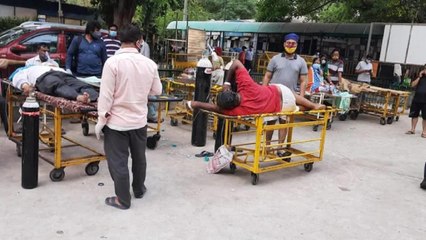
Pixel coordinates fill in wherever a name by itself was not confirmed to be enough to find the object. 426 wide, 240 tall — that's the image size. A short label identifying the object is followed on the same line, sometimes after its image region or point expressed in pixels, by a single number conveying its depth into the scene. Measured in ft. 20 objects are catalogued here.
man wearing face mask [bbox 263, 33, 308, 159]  19.70
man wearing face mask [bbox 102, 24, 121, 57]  23.38
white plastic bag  16.97
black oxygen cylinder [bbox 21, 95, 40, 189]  13.71
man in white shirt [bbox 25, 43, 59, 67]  19.44
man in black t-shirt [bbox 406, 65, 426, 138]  27.81
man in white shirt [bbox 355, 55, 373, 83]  37.01
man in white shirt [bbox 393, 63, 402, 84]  45.68
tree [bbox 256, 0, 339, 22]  60.49
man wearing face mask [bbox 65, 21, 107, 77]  20.68
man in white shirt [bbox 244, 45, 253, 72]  61.21
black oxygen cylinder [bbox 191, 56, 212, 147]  21.12
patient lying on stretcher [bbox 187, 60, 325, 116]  15.74
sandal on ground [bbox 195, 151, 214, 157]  19.97
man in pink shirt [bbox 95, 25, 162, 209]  12.59
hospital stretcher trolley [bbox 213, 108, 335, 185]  16.07
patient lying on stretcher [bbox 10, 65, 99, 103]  14.70
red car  27.08
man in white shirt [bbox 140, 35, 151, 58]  24.97
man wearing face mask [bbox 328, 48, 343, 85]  33.04
